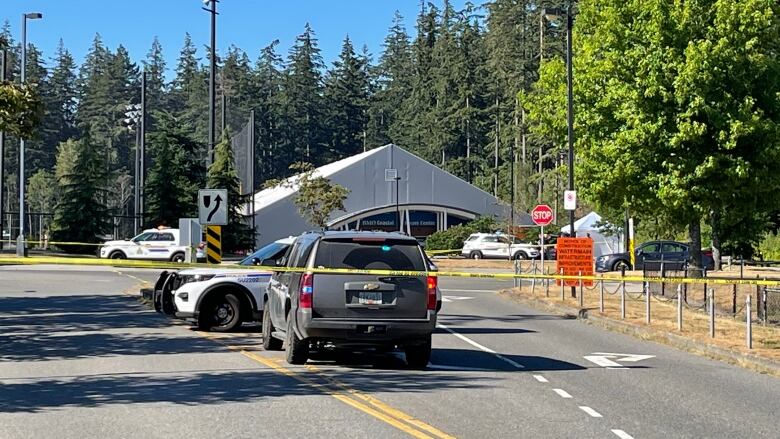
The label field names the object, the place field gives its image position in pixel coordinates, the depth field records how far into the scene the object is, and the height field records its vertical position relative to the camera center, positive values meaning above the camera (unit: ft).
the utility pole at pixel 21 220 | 151.74 +3.40
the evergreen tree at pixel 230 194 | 200.38 +9.83
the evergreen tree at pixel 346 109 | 461.37 +62.71
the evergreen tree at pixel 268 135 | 439.22 +47.75
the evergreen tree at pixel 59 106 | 433.07 +63.24
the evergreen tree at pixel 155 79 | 514.68 +89.78
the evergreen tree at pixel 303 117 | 447.42 +57.19
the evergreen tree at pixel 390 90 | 469.57 +75.68
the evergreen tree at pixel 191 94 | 457.55 +75.54
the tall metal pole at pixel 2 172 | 153.52 +10.90
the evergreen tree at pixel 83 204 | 203.41 +7.90
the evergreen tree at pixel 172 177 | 208.74 +13.95
